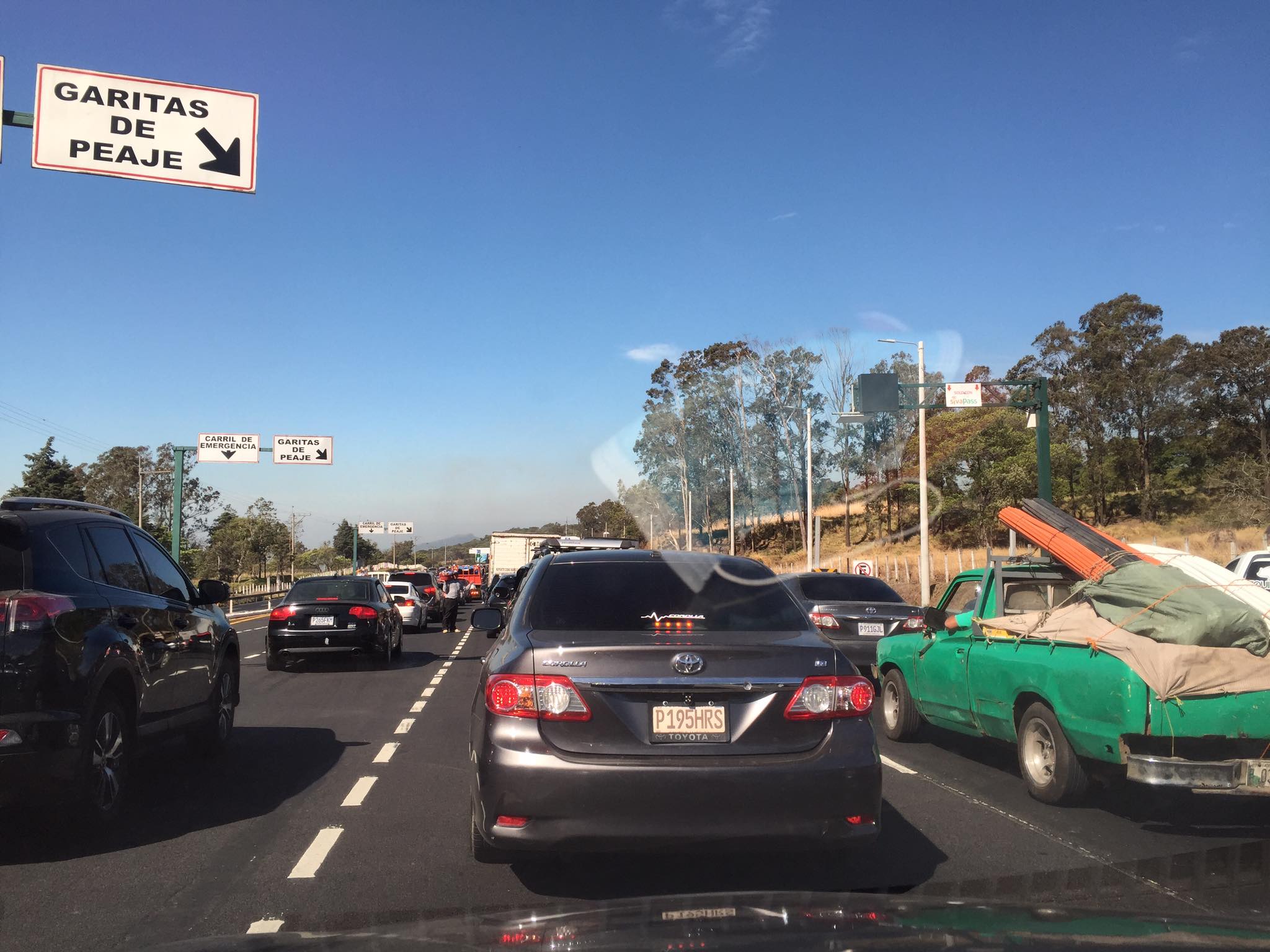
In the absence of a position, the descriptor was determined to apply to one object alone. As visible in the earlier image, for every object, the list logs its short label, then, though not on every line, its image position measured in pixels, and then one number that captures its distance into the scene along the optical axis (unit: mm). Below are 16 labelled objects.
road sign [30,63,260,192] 8273
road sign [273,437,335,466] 40719
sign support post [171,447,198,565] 35656
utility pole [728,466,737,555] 58153
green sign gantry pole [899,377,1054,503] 23047
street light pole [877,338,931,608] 29797
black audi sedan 16312
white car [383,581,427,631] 26656
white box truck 48688
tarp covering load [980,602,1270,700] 6000
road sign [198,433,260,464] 38281
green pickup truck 5996
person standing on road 27625
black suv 5383
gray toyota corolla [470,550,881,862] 4535
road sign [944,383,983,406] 23250
